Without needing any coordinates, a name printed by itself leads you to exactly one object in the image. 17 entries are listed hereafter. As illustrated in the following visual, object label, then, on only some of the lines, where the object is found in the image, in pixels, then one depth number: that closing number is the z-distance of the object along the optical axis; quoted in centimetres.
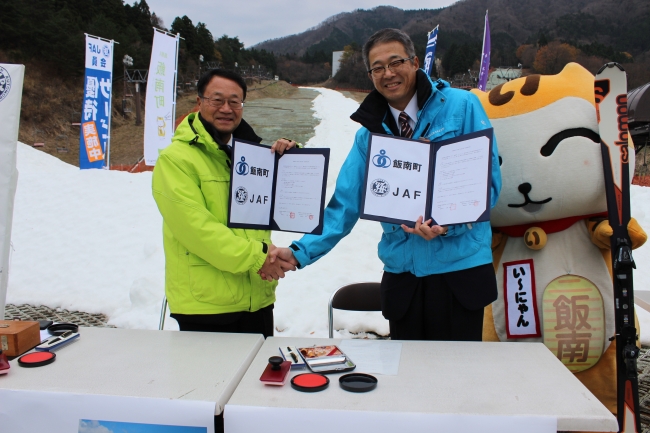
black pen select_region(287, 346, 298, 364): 164
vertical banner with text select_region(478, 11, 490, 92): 836
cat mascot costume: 229
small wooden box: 171
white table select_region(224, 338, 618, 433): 128
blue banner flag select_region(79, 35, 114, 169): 1077
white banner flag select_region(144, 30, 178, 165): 968
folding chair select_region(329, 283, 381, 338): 286
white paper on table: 160
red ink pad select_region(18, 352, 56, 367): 162
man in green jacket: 196
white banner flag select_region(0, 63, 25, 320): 247
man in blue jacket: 192
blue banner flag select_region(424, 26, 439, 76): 907
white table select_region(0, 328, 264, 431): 141
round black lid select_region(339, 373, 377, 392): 142
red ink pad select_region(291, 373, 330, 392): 143
